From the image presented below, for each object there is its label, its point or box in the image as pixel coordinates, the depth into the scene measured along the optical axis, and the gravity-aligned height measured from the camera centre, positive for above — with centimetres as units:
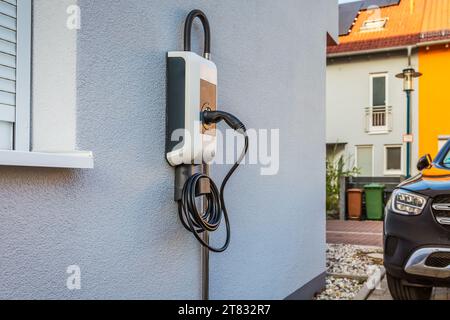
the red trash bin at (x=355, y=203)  1196 -100
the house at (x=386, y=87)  1559 +295
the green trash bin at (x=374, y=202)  1188 -95
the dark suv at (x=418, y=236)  342 -55
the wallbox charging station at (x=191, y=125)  216 +20
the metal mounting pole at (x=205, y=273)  253 -62
